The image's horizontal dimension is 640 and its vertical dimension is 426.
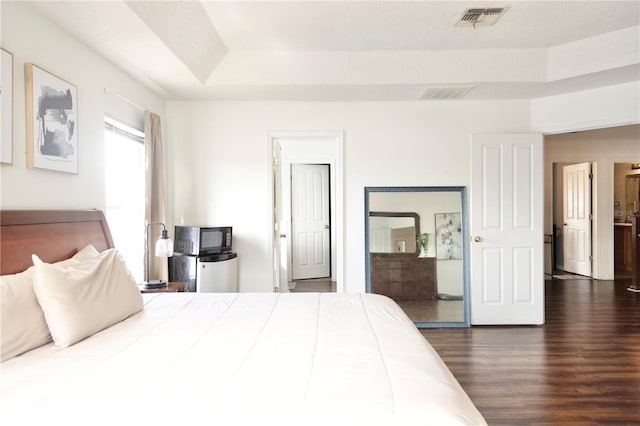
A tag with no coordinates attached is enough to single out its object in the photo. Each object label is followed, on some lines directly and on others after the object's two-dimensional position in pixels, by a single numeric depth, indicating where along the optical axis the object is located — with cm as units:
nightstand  288
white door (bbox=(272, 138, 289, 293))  423
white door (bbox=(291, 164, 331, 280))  647
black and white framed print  212
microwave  361
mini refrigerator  358
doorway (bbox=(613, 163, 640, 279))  729
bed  106
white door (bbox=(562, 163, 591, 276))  682
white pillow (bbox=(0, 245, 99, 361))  149
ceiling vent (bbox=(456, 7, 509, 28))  275
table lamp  289
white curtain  341
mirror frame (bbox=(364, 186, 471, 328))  414
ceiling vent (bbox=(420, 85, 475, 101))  370
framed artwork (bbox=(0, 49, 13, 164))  193
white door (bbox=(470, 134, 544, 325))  409
